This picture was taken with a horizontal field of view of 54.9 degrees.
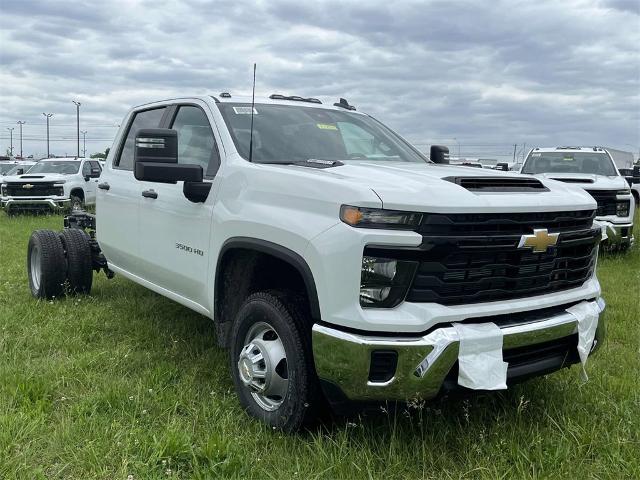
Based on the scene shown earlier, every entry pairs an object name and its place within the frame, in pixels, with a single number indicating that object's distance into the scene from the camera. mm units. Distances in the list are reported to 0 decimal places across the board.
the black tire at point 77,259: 5957
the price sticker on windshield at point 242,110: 4075
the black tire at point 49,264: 5801
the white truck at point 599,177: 9188
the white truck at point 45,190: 16578
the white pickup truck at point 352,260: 2646
